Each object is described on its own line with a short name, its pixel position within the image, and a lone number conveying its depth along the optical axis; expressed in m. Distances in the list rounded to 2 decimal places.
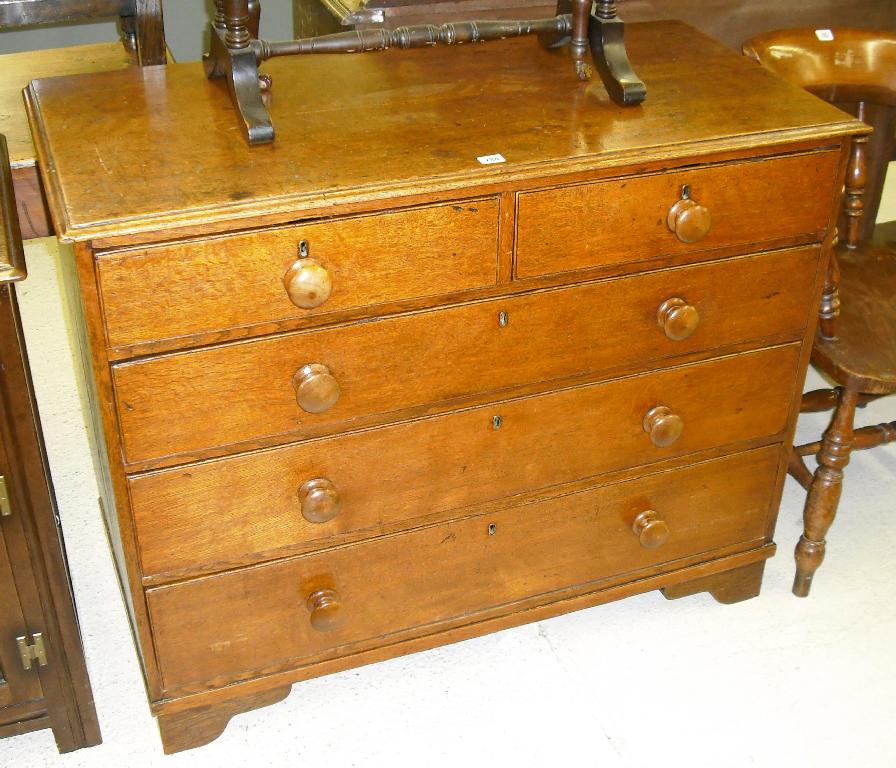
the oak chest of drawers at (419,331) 1.61
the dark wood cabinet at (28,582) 1.69
